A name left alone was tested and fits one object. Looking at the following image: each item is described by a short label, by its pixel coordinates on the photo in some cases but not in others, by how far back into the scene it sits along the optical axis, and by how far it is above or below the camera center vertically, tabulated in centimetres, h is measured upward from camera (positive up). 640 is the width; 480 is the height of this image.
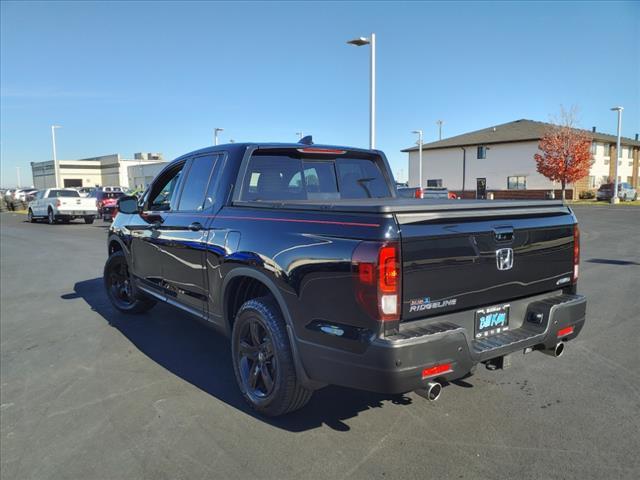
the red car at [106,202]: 2288 -36
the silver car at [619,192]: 4220 -40
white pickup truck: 2477 -51
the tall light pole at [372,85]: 1648 +367
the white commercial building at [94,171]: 8225 +434
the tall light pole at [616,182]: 3906 +46
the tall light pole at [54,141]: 4853 +535
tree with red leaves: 4062 +272
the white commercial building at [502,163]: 4747 +278
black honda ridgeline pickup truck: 268 -54
